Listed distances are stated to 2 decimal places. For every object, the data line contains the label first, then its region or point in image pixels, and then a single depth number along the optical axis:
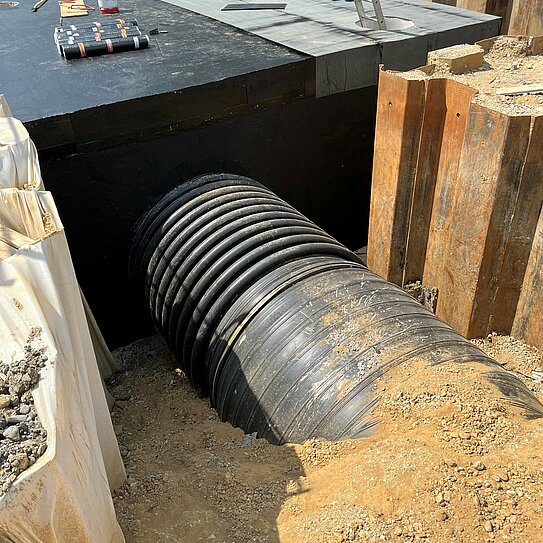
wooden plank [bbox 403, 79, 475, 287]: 4.19
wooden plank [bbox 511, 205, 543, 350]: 4.07
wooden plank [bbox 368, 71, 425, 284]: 4.39
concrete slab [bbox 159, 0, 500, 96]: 5.29
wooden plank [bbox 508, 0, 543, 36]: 6.97
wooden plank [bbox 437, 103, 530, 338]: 3.84
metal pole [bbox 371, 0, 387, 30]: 5.72
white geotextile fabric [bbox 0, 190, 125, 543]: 1.71
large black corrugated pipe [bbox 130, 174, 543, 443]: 3.07
